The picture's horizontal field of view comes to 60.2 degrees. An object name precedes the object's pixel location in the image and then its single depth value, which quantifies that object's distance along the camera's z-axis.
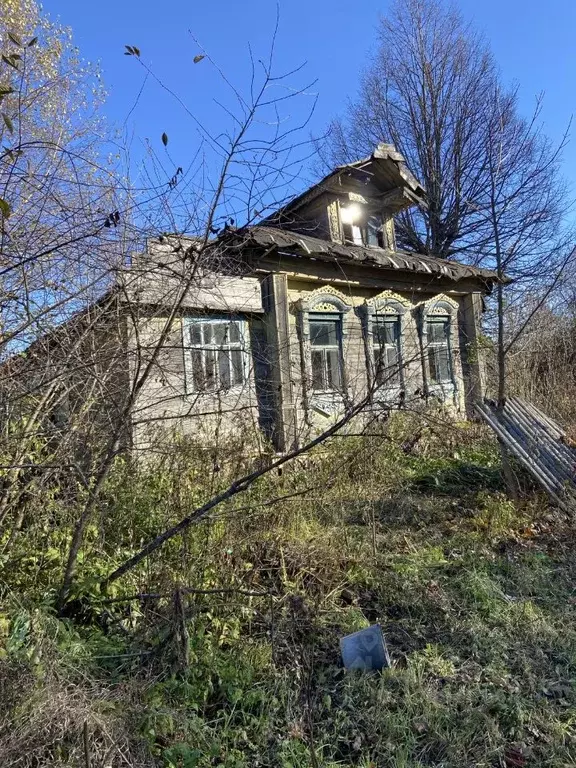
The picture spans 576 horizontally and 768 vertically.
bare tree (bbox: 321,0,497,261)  18.56
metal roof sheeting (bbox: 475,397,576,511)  5.25
